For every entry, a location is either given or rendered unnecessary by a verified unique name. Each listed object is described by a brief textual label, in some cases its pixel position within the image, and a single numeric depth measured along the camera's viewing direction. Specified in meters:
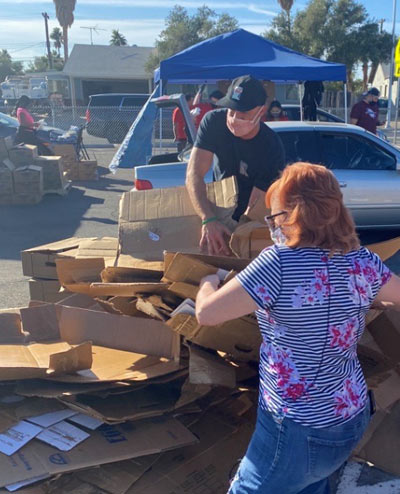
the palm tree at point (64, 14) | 61.25
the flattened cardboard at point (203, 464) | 2.60
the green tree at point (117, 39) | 75.56
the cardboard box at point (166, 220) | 3.26
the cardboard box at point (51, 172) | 10.91
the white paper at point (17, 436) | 2.56
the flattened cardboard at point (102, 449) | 2.47
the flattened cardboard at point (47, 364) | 2.70
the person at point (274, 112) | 10.77
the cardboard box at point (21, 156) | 10.79
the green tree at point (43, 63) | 79.98
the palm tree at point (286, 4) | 44.75
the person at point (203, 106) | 11.12
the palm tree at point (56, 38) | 89.39
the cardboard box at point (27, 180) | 10.30
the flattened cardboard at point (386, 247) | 2.92
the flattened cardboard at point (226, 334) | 2.54
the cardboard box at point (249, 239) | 2.89
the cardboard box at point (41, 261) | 3.95
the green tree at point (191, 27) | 38.09
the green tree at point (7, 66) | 75.25
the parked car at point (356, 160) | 7.11
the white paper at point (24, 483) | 2.41
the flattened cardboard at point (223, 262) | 2.69
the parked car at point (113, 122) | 21.12
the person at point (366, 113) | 12.48
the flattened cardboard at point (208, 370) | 2.59
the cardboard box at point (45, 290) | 3.96
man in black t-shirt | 3.26
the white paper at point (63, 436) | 2.59
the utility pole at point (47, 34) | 67.61
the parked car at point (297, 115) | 12.43
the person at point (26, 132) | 12.93
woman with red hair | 1.78
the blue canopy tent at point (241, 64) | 9.80
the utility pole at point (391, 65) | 28.92
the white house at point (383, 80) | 60.17
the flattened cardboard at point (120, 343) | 2.77
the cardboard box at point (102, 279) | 2.89
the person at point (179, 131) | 11.26
